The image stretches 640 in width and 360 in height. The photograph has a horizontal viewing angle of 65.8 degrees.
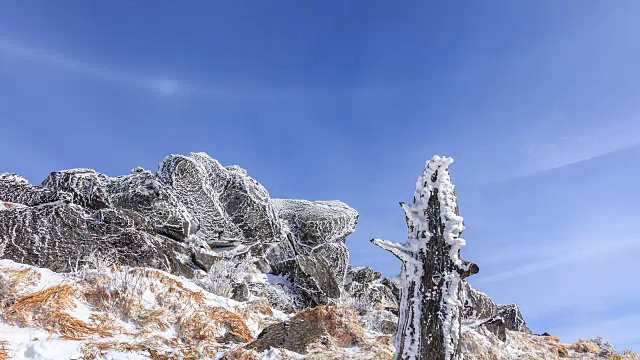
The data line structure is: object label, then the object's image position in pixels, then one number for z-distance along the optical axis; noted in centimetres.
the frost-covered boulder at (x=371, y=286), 1714
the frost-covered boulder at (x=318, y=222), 2000
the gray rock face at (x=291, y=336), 726
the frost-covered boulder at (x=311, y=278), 1355
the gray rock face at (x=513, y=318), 1709
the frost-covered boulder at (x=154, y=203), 1487
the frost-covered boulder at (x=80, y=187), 1442
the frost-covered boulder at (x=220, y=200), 1719
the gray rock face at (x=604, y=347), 1320
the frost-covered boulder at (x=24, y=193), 1348
